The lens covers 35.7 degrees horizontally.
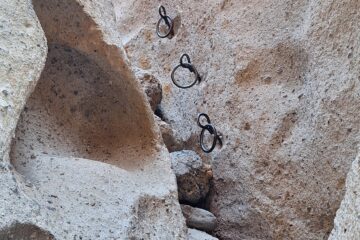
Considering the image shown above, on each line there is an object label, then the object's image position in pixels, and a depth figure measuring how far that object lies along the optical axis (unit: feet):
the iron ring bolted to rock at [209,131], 4.93
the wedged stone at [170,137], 4.95
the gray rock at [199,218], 4.39
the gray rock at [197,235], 4.04
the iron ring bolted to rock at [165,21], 6.22
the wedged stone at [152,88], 5.25
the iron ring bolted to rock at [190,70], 5.54
